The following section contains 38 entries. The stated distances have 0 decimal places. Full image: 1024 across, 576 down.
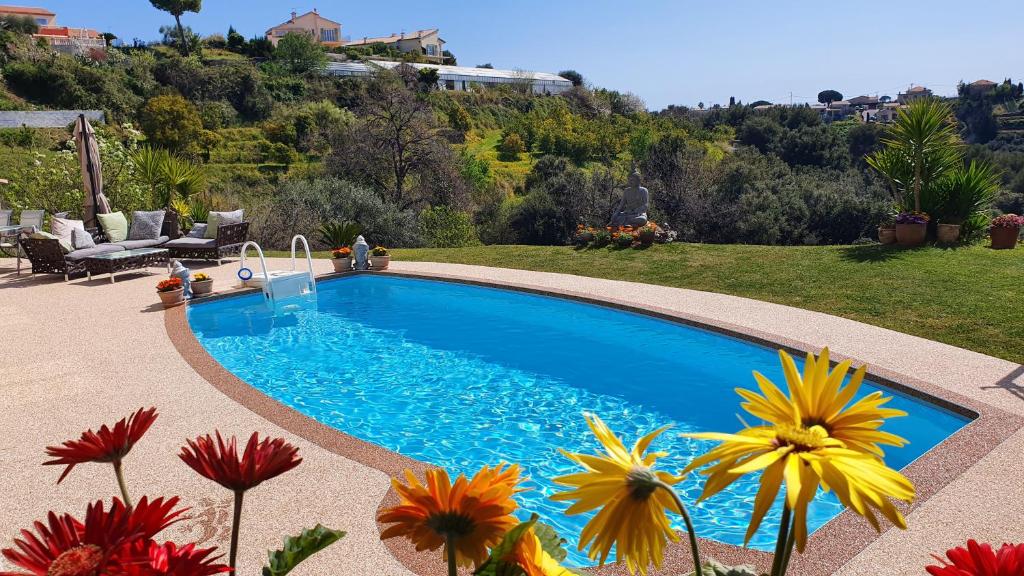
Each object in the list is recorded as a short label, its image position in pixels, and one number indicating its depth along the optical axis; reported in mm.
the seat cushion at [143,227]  12523
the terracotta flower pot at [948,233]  10462
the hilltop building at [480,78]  51181
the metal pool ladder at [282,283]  9852
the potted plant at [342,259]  11906
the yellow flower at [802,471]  603
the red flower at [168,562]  663
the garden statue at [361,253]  11961
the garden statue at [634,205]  13875
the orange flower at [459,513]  836
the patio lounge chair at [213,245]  12477
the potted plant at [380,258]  11898
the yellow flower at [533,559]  817
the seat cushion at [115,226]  12203
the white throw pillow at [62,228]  11532
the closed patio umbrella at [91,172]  12250
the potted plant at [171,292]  9266
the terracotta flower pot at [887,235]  10914
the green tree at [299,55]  48906
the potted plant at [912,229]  10555
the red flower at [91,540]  652
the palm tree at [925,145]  10469
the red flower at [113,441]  955
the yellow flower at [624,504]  732
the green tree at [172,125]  30875
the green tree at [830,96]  151000
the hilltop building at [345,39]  77812
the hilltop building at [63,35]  47875
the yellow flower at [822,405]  729
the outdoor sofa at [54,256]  10891
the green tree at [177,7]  54062
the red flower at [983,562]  659
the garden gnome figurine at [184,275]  9594
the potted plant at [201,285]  9859
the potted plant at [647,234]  12883
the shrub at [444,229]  17703
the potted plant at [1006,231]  10016
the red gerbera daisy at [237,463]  821
